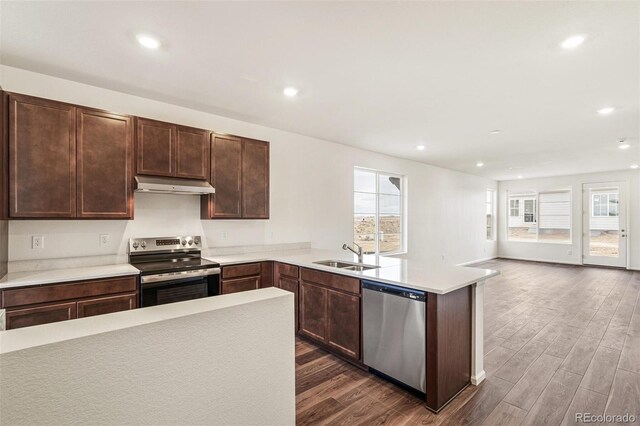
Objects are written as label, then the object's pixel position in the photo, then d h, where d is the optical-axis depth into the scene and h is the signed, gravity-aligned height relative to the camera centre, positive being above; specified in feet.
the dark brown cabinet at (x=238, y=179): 12.04 +1.37
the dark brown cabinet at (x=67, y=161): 8.25 +1.50
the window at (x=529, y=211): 31.63 +0.13
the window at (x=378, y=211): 19.11 +0.08
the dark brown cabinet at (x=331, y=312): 9.53 -3.37
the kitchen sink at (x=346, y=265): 10.64 -1.94
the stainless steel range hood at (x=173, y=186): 9.95 +0.92
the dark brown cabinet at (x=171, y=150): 10.26 +2.22
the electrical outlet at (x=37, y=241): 9.14 -0.86
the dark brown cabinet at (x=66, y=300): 7.55 -2.35
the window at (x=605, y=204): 27.04 +0.72
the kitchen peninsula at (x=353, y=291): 7.54 -2.54
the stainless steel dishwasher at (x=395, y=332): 7.78 -3.28
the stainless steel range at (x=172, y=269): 9.39 -1.85
